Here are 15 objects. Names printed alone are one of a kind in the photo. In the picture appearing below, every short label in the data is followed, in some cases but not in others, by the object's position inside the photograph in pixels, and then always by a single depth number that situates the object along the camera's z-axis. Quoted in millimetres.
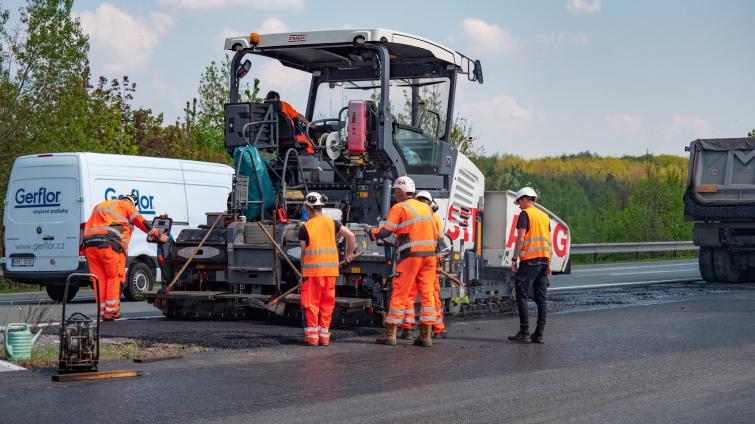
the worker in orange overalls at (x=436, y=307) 11570
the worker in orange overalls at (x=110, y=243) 13562
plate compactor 8836
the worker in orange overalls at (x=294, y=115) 13625
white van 16797
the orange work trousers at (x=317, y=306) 11227
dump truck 21844
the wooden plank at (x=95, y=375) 8672
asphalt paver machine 12914
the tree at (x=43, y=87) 23047
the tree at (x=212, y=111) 30719
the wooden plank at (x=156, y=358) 9766
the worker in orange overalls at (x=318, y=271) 11320
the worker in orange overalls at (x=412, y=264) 11438
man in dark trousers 12180
